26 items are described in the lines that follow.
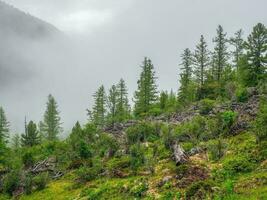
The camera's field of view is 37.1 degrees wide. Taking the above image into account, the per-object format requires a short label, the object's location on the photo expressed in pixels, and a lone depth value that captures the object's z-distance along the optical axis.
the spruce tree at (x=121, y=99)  77.06
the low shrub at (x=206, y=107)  42.41
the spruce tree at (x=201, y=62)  68.62
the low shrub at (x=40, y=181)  29.98
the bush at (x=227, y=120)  29.68
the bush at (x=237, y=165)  21.59
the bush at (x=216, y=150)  24.42
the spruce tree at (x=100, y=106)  83.25
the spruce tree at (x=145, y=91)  70.81
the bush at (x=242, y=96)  41.38
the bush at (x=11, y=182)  30.45
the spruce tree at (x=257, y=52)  54.19
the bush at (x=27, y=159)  36.94
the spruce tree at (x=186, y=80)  66.25
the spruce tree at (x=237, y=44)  77.94
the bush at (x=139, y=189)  22.06
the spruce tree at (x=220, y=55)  69.26
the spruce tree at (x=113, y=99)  79.47
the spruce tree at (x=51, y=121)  82.88
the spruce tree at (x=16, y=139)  87.88
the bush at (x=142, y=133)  34.16
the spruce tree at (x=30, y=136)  58.12
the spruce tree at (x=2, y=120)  76.78
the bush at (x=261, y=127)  24.50
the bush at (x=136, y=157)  26.66
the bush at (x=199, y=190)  18.77
